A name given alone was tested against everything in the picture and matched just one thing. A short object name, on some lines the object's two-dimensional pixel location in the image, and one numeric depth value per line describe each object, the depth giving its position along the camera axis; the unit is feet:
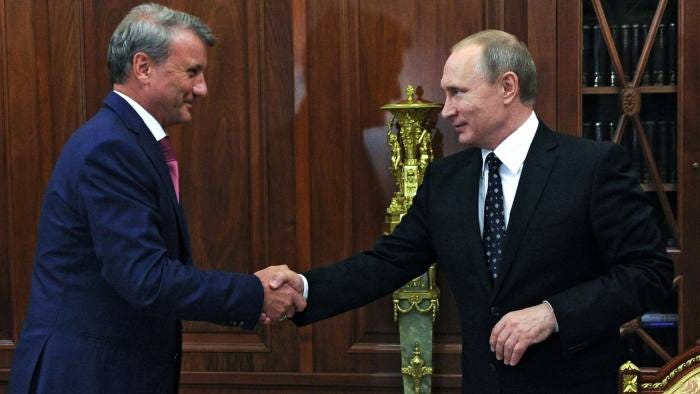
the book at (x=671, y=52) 11.82
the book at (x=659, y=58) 11.85
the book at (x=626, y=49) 11.91
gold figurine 11.82
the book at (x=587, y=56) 12.00
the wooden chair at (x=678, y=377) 7.89
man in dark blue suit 7.11
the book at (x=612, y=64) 11.95
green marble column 11.84
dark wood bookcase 11.82
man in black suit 7.21
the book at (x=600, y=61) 11.98
